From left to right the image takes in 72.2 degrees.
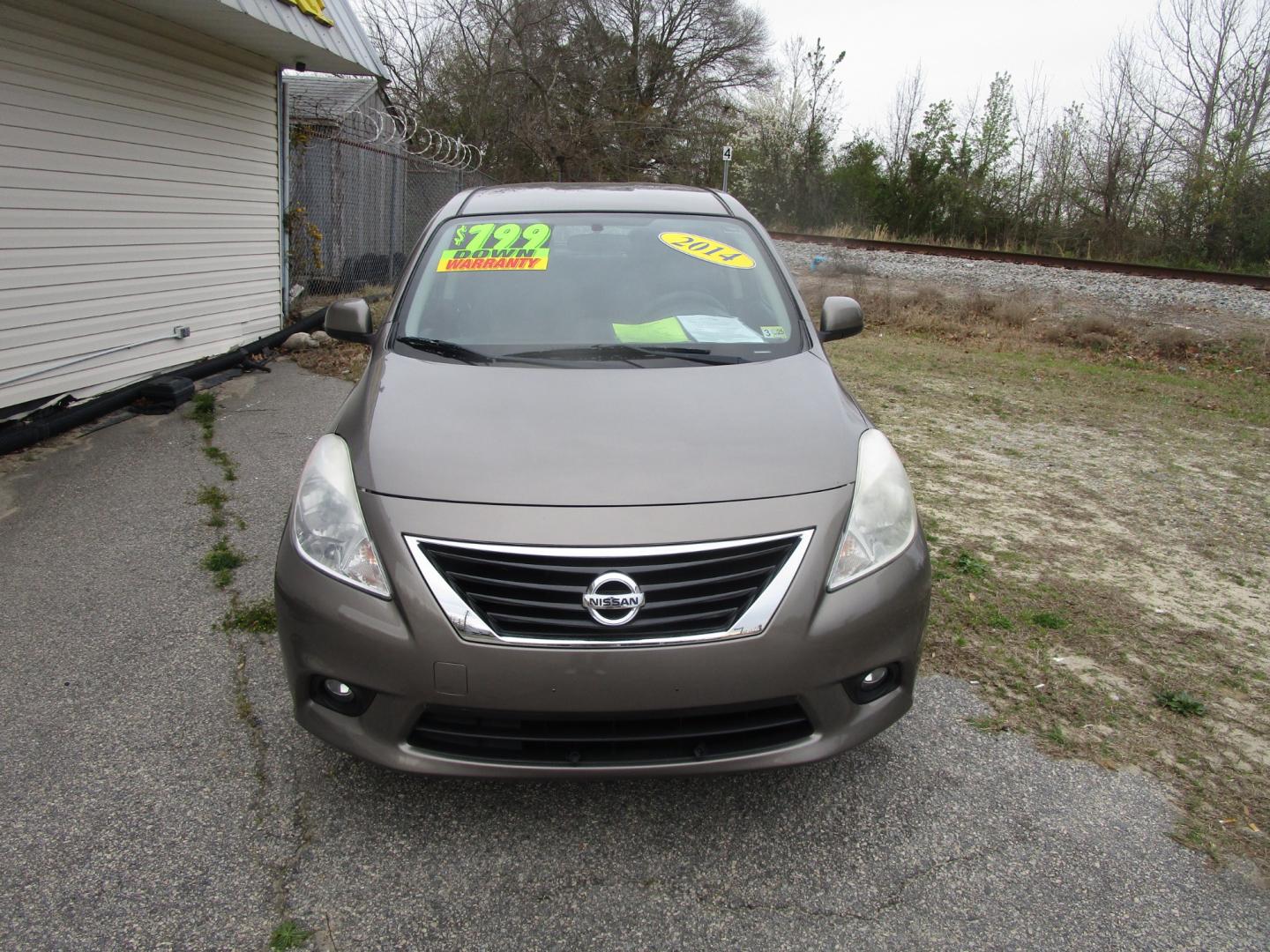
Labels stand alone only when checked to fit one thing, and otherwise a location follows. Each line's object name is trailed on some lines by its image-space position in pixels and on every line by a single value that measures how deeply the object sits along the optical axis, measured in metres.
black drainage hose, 5.54
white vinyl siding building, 5.98
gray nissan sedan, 2.05
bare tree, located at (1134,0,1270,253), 20.11
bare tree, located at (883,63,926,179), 29.33
